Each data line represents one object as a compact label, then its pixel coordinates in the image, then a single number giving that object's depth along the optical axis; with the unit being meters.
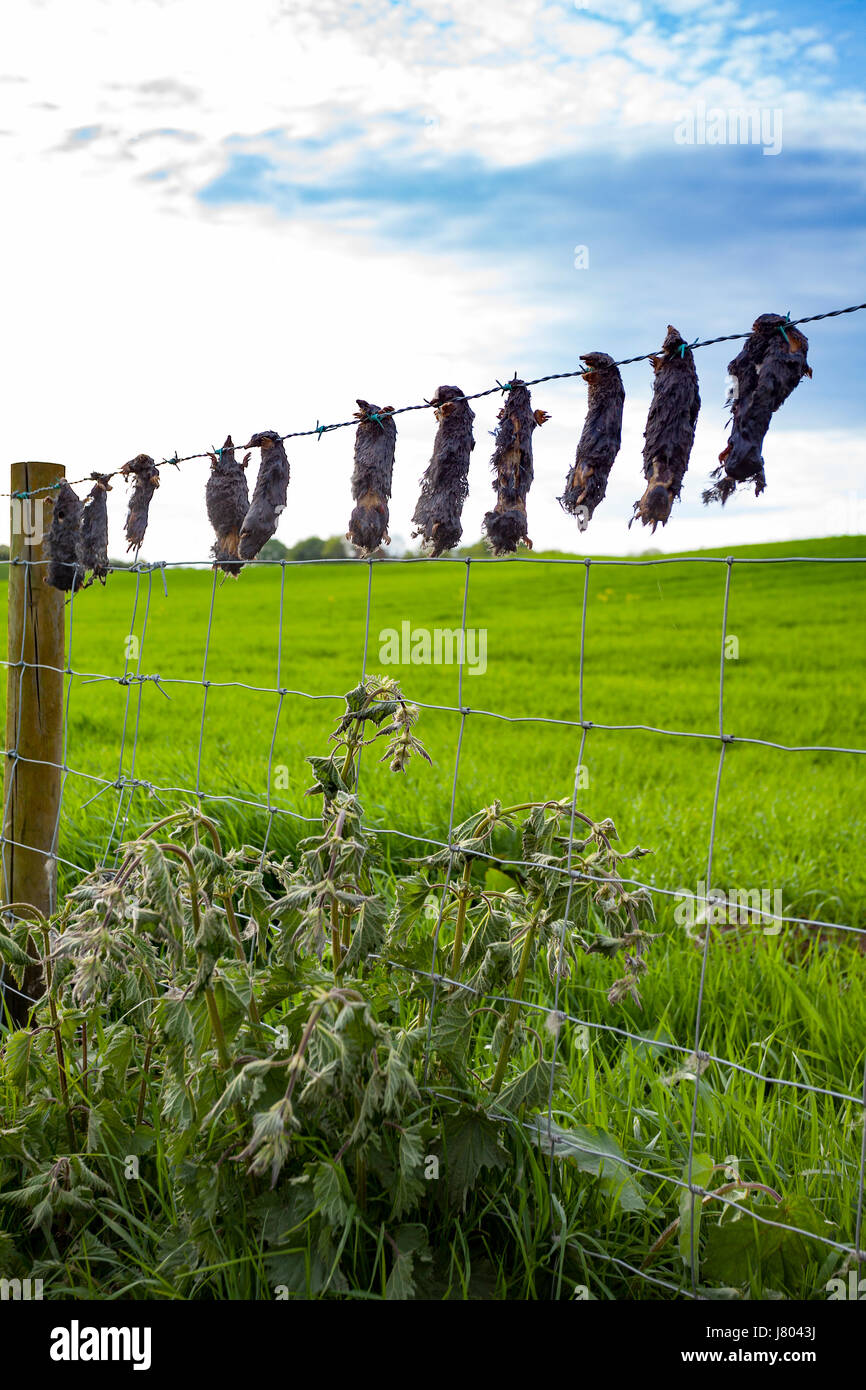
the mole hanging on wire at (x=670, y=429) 1.87
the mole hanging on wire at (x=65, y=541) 3.20
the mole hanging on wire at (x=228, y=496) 2.65
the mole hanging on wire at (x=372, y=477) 2.29
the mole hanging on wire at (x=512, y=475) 2.08
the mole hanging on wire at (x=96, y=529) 3.11
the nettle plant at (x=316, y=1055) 1.79
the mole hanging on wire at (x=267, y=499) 2.51
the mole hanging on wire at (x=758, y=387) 1.78
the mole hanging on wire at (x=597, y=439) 1.96
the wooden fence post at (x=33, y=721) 3.42
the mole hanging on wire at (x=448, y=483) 2.17
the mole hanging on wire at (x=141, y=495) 3.05
